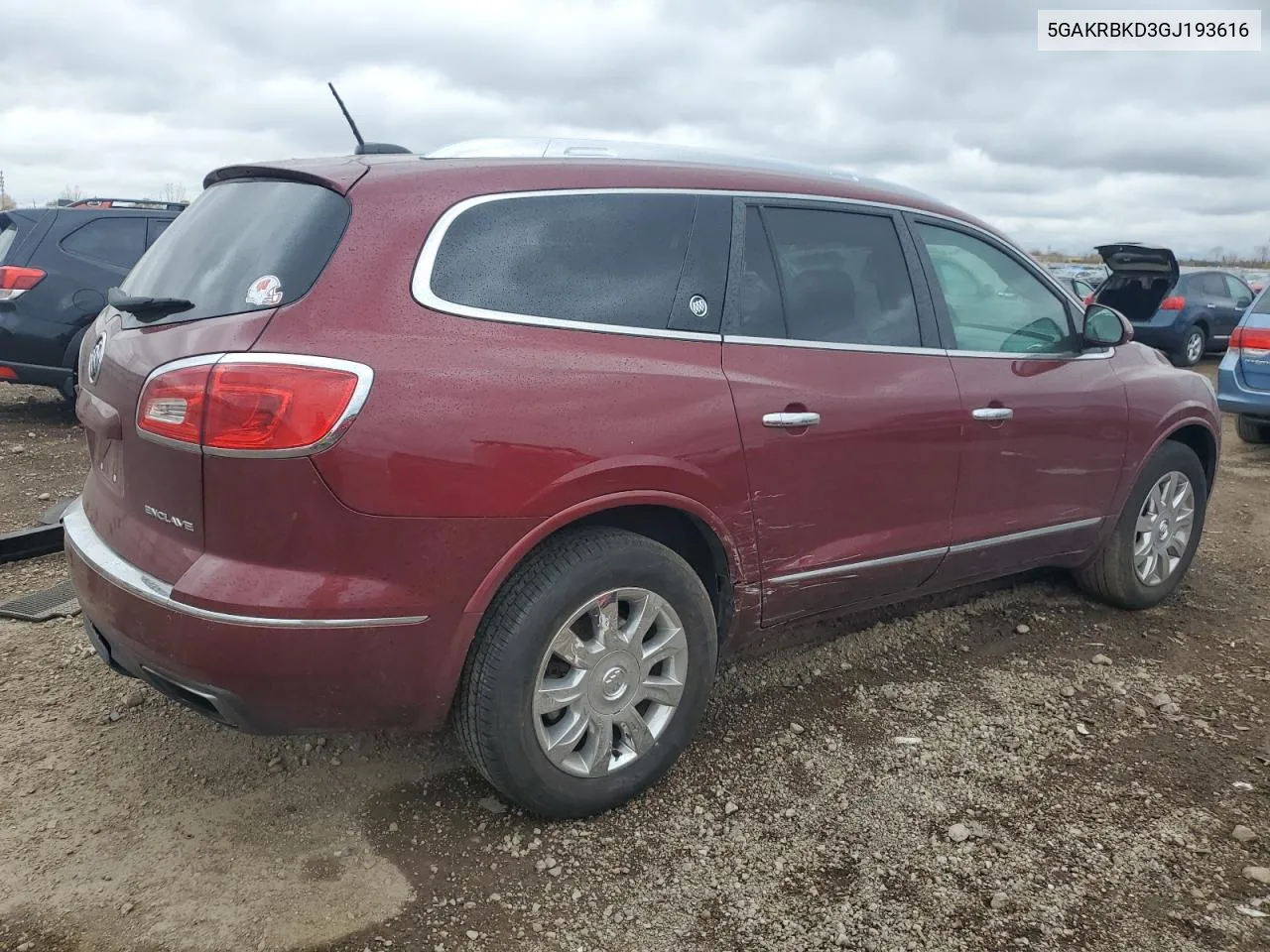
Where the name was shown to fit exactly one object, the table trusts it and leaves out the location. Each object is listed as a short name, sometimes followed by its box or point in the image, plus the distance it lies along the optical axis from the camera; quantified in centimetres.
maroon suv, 232
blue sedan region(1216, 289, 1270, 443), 830
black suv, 795
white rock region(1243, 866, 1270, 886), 263
